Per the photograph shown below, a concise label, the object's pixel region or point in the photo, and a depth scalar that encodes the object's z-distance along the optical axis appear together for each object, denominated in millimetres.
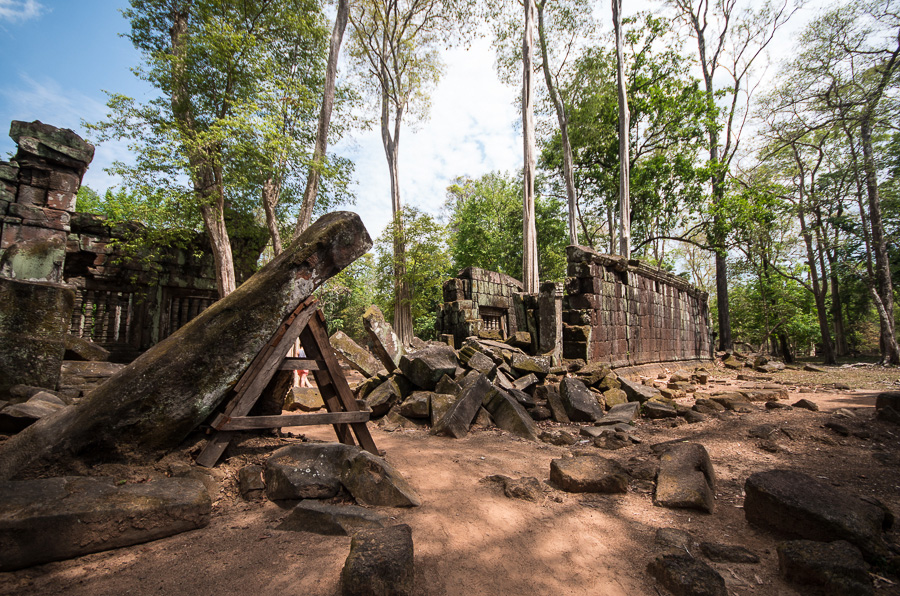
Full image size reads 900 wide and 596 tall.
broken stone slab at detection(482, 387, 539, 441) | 4805
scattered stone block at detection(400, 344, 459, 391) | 5805
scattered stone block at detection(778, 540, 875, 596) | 1665
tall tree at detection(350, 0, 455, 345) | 16172
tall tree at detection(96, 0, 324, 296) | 8594
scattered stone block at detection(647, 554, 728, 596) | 1690
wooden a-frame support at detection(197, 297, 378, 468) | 2732
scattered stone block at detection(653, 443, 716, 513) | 2686
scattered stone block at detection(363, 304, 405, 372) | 6992
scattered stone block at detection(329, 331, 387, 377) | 7070
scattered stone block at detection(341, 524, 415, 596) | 1595
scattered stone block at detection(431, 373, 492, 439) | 4715
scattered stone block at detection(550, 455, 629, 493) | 2984
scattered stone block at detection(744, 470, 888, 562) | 1971
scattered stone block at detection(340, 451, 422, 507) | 2590
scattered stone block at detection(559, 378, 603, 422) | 5488
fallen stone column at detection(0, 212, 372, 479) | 2389
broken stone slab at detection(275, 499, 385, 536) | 2186
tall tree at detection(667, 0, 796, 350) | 18408
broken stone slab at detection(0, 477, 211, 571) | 1723
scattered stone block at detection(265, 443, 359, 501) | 2562
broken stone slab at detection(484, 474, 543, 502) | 2844
